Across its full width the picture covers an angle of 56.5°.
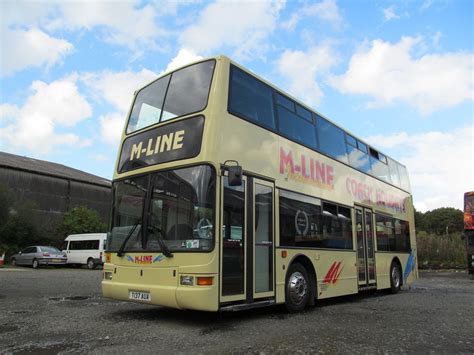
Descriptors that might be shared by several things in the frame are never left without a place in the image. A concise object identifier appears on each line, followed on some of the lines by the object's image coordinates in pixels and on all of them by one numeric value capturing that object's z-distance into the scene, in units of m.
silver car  28.53
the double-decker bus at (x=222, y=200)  6.90
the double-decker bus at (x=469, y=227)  21.10
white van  29.16
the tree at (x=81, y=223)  38.84
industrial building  39.56
